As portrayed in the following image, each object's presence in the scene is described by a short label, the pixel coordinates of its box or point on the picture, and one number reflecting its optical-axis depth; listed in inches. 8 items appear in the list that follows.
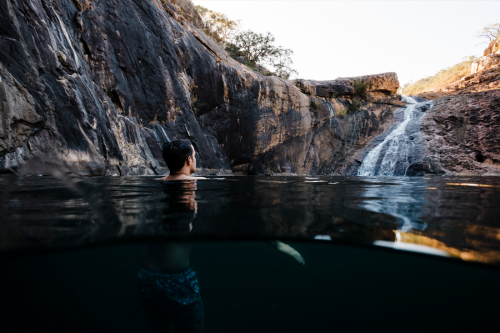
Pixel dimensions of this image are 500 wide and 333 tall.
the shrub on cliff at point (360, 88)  812.0
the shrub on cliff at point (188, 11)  650.2
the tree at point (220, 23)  976.3
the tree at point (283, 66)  943.7
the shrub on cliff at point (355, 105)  791.1
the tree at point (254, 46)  922.7
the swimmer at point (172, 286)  71.8
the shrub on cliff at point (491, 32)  991.6
